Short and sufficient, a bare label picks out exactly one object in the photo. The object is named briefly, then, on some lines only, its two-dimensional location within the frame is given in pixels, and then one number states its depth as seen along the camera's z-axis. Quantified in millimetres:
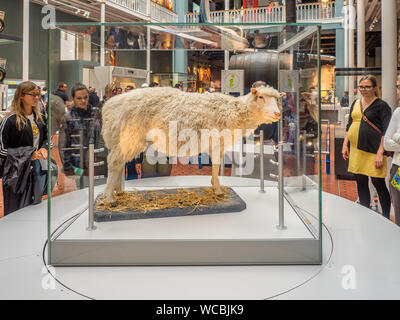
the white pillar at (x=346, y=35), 8461
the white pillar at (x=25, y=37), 6438
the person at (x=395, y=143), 2494
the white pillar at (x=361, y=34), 6680
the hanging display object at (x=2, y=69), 4836
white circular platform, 1432
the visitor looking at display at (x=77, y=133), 1859
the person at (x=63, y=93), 1752
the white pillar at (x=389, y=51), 3568
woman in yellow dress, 3023
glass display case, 1696
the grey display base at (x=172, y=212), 1976
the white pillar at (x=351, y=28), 7875
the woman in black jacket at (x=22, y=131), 2705
